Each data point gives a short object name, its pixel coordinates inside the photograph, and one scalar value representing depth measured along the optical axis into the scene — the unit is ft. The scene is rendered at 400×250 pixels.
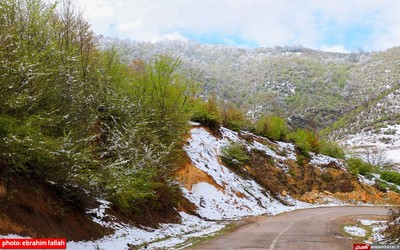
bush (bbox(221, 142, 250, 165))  114.01
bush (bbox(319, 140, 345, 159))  175.36
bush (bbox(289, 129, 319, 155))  150.75
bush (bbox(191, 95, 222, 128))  122.31
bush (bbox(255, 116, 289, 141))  153.79
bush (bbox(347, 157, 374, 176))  150.63
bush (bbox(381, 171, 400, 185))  164.86
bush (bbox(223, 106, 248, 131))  144.05
